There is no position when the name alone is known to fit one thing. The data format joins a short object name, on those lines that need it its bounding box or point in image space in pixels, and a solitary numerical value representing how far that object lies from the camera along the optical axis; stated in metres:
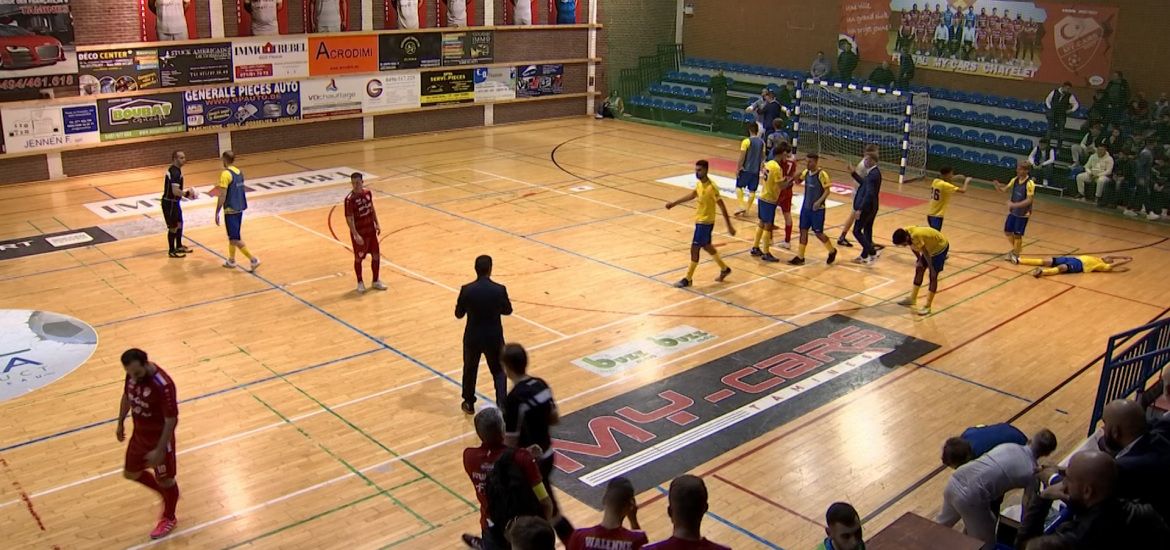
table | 6.05
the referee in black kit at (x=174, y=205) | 15.12
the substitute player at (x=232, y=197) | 14.65
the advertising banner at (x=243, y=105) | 22.95
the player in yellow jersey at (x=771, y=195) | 15.31
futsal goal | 24.47
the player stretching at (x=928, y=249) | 13.09
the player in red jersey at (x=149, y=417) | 7.58
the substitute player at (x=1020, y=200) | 15.79
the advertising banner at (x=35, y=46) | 19.66
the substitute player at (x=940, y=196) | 14.88
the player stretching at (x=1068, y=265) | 16.09
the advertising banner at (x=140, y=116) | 21.52
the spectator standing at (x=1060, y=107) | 23.25
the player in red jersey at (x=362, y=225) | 13.54
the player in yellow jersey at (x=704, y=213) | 13.96
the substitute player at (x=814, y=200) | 15.48
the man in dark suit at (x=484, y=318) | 9.53
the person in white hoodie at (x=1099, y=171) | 21.25
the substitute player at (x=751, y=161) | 17.91
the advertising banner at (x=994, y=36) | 24.08
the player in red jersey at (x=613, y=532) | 5.37
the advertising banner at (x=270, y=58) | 23.38
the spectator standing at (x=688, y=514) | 5.05
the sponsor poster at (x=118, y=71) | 21.02
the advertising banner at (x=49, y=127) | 20.23
